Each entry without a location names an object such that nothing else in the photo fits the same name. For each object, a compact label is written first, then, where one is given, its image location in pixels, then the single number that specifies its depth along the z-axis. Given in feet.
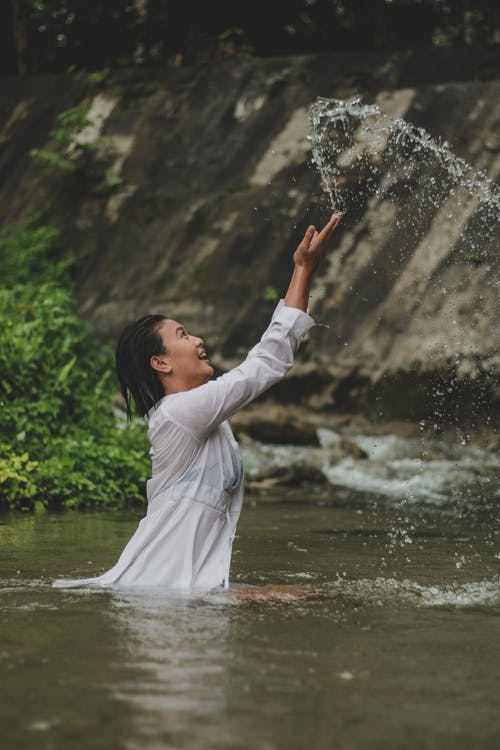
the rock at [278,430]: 40.37
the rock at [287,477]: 34.83
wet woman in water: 15.43
